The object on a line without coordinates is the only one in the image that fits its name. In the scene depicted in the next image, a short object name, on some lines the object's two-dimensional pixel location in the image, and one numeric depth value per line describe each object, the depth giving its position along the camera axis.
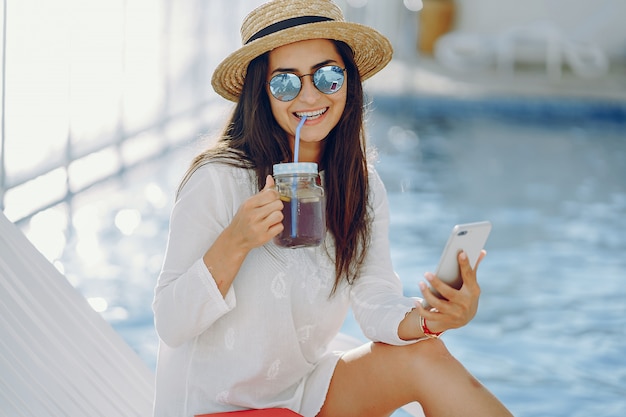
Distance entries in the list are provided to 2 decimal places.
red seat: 2.17
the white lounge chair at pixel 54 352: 2.25
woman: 2.16
